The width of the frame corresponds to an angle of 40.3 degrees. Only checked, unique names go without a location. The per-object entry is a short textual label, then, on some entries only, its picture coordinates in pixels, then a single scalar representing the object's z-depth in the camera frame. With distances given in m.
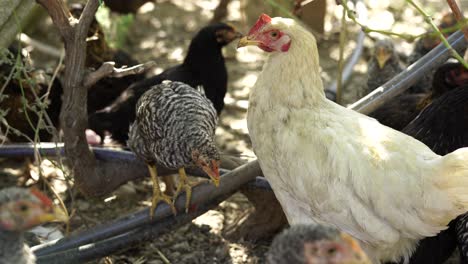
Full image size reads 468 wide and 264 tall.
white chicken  2.63
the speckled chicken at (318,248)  2.10
